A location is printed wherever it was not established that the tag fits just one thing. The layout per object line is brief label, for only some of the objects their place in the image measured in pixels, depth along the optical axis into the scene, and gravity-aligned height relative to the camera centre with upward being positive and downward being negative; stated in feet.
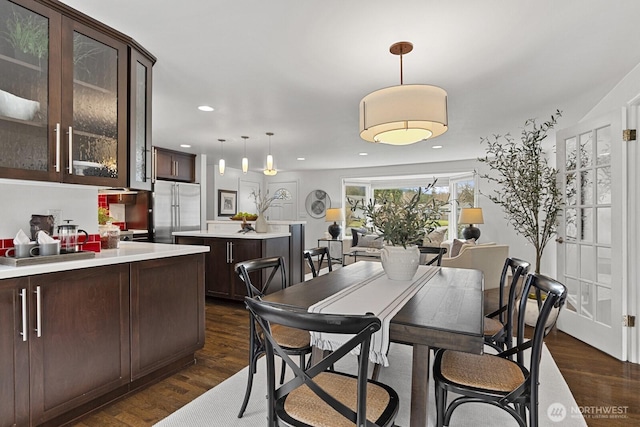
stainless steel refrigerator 19.24 +0.17
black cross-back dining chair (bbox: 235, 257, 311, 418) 6.11 -2.43
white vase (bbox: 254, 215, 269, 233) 15.25 -0.62
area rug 6.21 -3.90
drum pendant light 6.73 +2.13
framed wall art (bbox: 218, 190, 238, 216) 25.87 +0.73
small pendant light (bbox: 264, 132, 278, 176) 16.17 +2.30
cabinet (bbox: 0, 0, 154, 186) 5.92 +2.32
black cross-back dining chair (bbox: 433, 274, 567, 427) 4.64 -2.42
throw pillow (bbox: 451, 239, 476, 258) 17.95 -1.92
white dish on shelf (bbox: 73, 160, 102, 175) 6.88 +0.96
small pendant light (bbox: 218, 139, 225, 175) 17.57 +2.48
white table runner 4.54 -1.48
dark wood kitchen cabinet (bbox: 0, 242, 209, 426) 5.38 -2.26
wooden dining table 4.25 -1.51
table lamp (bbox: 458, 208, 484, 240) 20.93 -0.31
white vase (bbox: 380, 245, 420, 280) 7.00 -1.05
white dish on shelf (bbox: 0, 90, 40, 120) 5.79 +1.88
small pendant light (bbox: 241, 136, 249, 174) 16.77 +2.47
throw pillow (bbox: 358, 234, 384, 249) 23.80 -2.21
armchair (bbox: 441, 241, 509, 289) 14.70 -2.17
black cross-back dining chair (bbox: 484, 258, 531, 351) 6.77 -2.44
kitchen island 13.87 -1.72
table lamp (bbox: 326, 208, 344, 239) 25.81 -0.52
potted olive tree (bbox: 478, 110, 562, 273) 11.56 +0.84
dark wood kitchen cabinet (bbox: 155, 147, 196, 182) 19.81 +2.87
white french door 9.23 -0.66
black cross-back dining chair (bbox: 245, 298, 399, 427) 3.48 -2.23
